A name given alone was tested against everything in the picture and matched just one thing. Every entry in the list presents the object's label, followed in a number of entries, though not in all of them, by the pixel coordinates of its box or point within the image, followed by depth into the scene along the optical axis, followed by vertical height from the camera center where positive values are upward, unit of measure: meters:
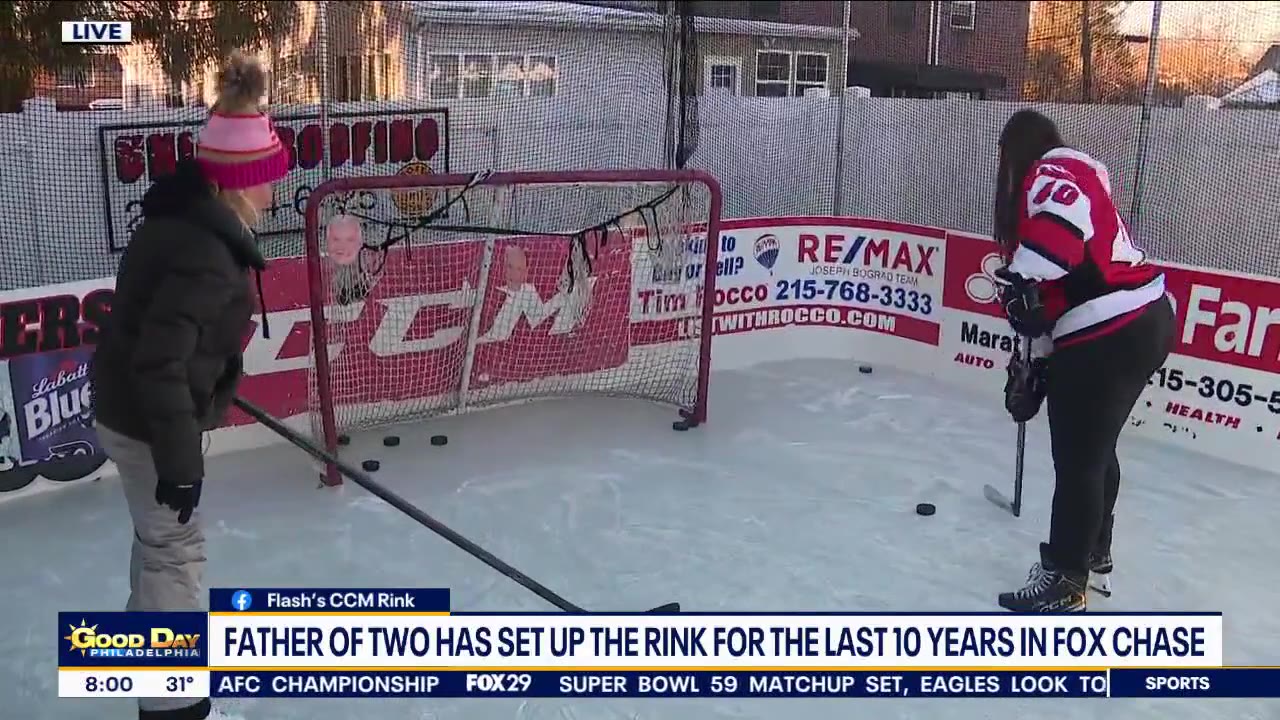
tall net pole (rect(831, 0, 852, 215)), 7.66 -0.08
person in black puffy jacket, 2.21 -0.40
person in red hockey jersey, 3.12 -0.48
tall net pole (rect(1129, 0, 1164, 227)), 6.10 +0.19
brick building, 9.59 +0.91
